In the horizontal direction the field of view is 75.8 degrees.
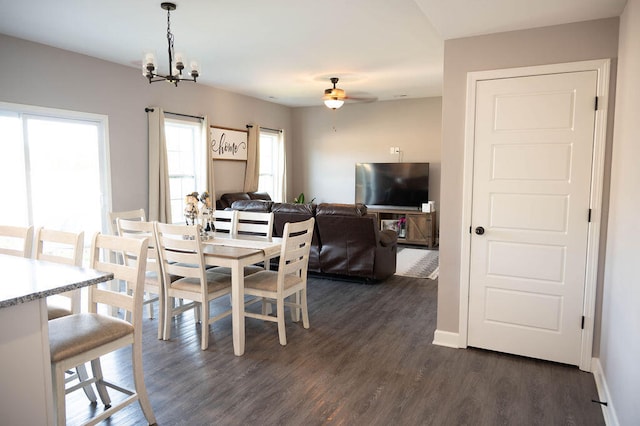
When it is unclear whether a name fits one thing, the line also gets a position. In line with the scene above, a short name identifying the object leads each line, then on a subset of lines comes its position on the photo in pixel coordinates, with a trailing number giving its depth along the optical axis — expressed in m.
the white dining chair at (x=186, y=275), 3.11
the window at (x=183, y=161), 6.00
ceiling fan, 6.12
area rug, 5.55
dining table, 3.06
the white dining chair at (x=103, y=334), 1.84
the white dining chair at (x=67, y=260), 2.31
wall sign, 6.65
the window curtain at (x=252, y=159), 7.47
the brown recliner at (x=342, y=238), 4.73
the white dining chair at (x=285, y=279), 3.26
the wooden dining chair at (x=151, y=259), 3.36
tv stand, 7.45
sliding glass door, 4.13
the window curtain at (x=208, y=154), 6.34
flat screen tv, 7.75
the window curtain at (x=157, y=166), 5.45
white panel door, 2.83
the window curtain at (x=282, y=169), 8.48
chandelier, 3.29
